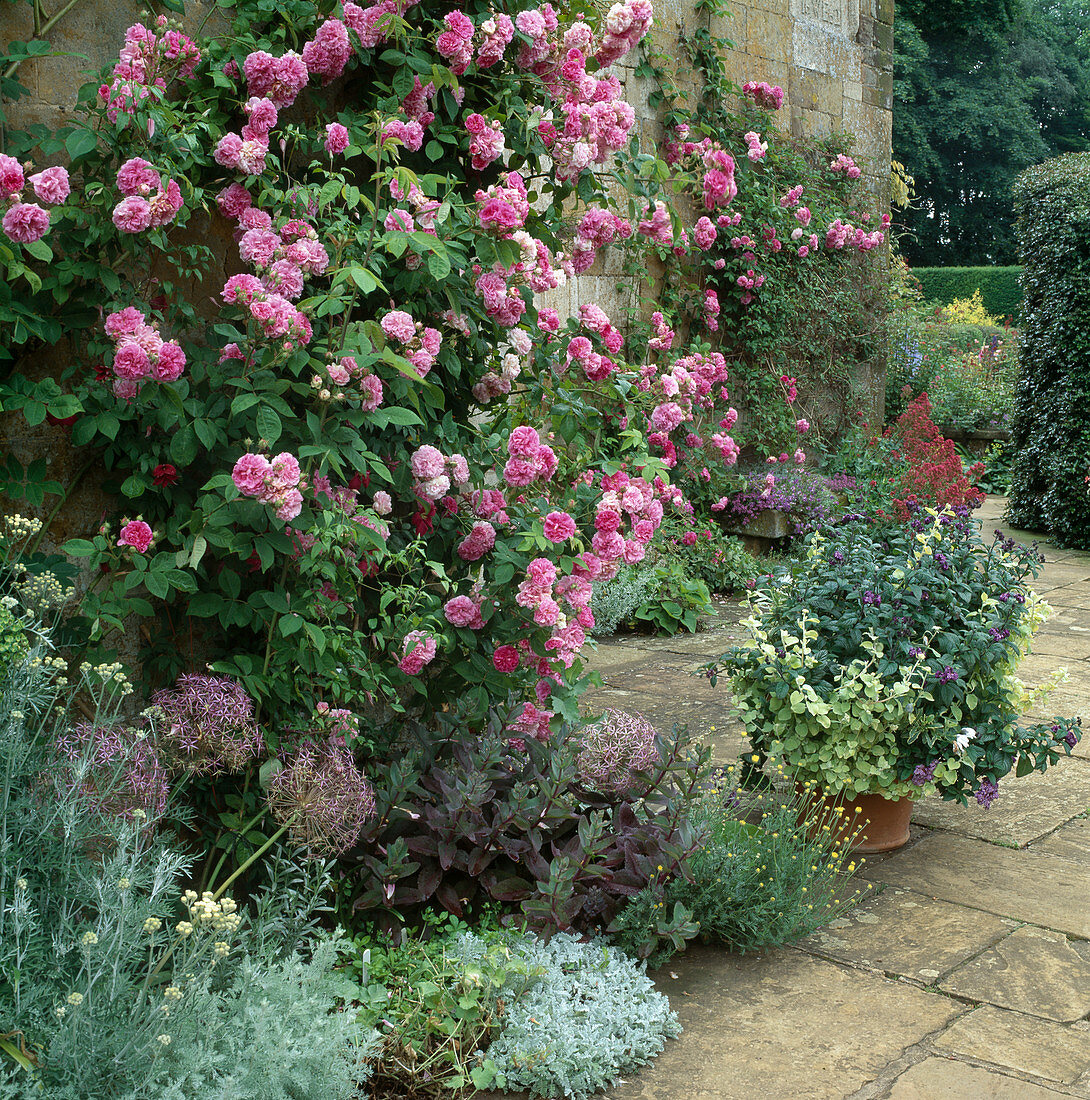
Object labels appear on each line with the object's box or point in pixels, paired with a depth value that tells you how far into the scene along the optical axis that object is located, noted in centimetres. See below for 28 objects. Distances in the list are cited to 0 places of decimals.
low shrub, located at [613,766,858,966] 264
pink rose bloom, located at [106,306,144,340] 246
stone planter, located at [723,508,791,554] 738
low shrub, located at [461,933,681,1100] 220
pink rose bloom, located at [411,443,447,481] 279
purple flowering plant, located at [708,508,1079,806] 307
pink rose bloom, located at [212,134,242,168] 258
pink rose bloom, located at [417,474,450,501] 283
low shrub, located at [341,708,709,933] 260
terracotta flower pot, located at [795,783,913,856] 330
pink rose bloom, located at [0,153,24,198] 225
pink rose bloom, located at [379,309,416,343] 254
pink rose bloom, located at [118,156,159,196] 238
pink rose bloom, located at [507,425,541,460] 288
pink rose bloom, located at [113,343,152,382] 239
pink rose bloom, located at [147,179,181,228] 240
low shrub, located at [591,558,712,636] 596
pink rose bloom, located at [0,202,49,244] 228
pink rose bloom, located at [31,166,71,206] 235
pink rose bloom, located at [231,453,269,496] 228
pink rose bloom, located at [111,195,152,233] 236
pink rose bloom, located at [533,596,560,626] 271
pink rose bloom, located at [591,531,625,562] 293
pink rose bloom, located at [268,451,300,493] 229
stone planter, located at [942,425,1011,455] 1233
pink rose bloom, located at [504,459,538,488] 289
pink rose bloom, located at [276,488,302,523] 230
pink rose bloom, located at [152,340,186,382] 244
